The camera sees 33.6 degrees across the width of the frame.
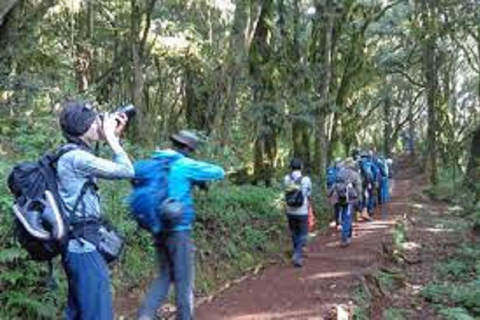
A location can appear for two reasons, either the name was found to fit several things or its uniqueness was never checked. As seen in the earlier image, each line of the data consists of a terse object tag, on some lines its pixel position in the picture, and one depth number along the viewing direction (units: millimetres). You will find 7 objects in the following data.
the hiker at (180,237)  7102
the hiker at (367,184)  21047
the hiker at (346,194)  15219
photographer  5426
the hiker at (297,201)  12617
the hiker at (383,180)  25273
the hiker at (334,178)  16237
